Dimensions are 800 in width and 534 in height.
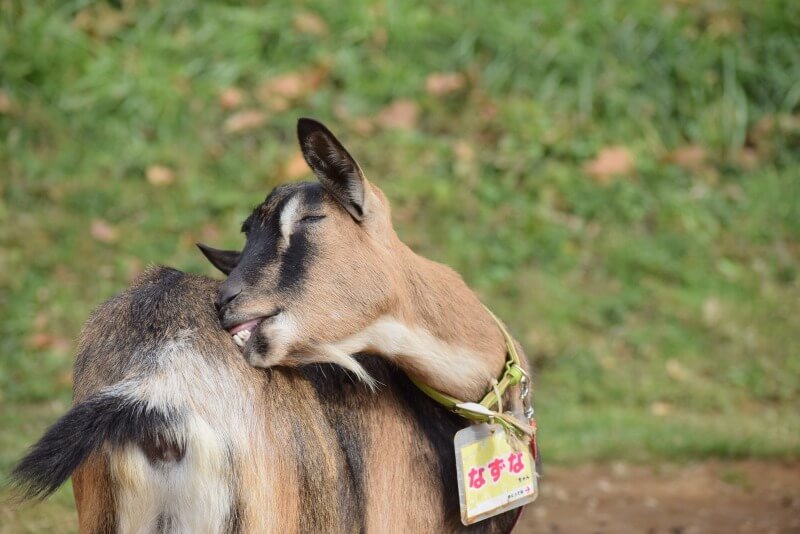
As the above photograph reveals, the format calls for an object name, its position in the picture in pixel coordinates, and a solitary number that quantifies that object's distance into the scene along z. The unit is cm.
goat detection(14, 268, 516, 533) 521
